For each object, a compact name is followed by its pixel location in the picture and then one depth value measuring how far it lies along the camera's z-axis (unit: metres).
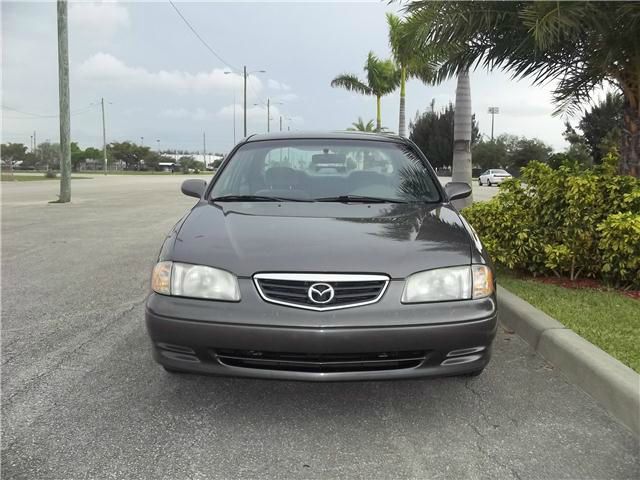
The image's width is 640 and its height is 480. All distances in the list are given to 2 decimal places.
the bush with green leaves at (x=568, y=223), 4.92
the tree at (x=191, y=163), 98.63
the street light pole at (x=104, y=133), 66.64
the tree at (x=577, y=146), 38.69
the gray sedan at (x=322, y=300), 2.58
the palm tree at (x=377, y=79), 31.62
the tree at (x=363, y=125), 50.49
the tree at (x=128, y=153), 99.88
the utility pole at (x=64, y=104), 16.38
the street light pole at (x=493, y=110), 82.69
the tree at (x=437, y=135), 62.11
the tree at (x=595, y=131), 37.39
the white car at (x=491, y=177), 37.91
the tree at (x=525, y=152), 54.44
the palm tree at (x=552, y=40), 5.21
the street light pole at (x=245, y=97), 46.50
